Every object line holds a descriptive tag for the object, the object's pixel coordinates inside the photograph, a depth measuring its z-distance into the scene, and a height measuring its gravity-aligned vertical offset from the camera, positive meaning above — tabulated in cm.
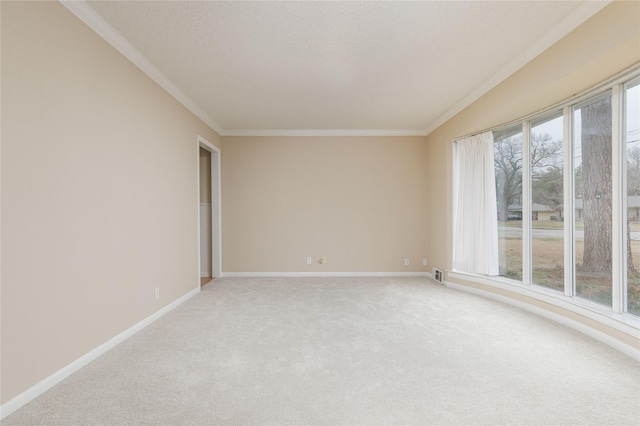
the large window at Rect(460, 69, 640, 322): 238 +13
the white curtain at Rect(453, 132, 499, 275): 381 +7
